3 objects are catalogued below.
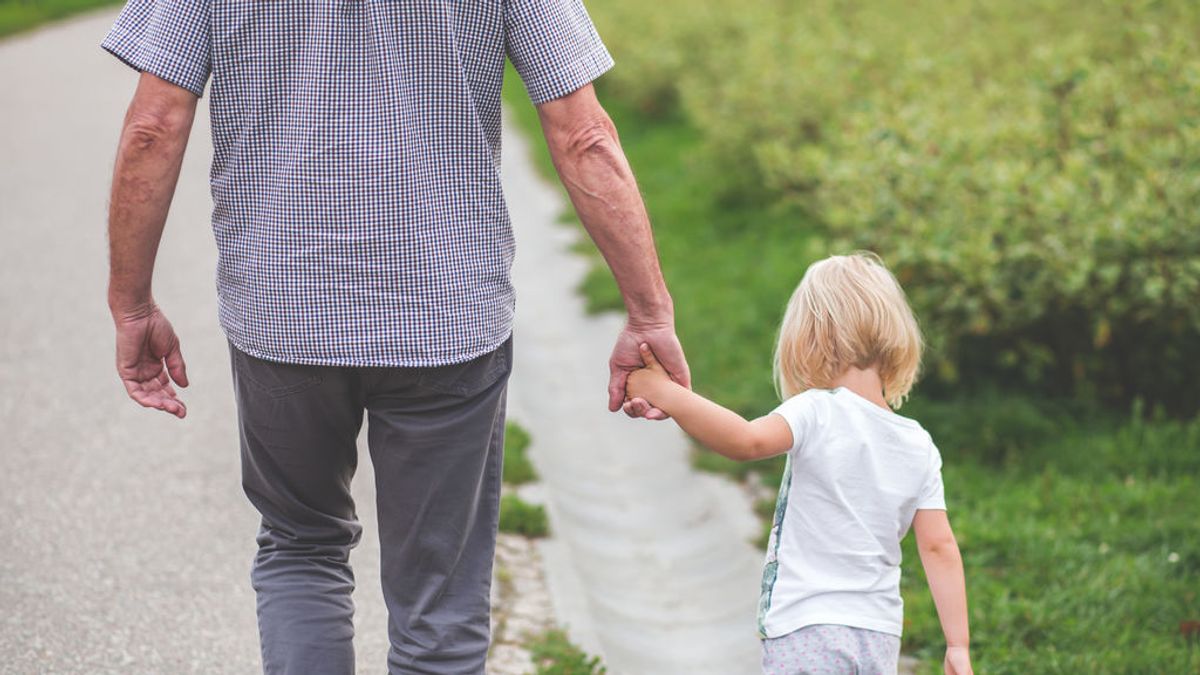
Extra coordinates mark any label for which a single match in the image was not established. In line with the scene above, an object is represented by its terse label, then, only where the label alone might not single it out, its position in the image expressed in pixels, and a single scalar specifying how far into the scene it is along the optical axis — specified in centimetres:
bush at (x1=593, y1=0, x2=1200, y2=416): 1012
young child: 473
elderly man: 458
